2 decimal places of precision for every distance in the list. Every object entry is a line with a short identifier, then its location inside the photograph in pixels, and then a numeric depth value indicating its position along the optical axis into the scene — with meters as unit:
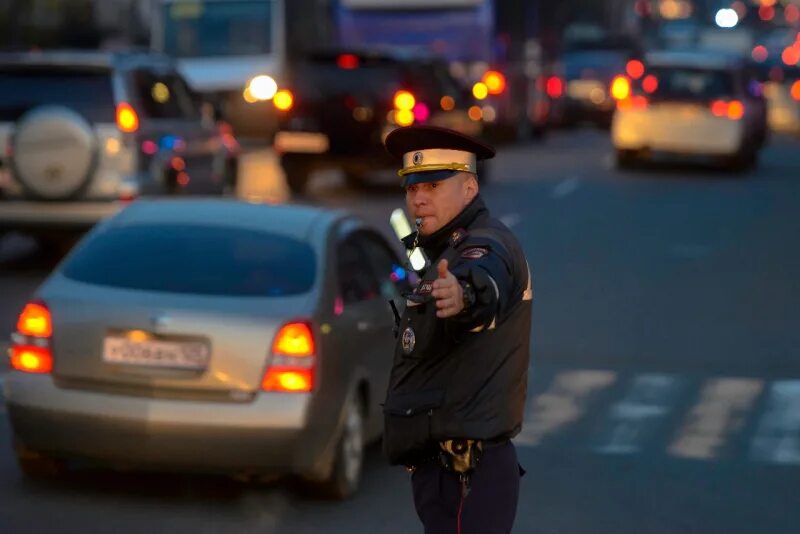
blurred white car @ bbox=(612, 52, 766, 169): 30.84
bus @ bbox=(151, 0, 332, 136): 36.78
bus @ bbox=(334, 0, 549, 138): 32.81
